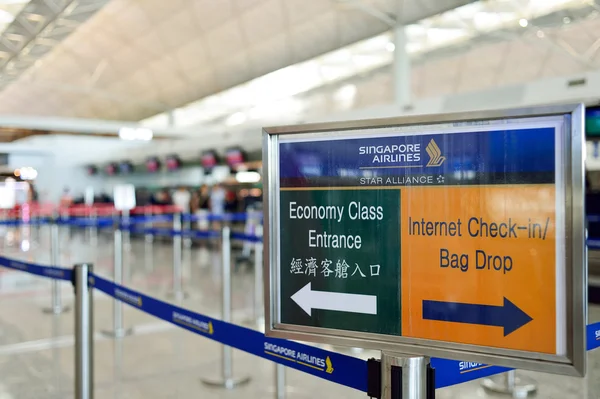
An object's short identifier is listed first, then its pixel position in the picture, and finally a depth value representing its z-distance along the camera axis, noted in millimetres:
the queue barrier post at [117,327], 6305
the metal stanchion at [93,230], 21203
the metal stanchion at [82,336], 3512
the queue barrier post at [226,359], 4703
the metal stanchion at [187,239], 17798
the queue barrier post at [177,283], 8508
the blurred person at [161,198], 24844
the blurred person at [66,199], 27344
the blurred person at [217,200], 18109
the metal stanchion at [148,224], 20609
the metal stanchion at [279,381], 4055
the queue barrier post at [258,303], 6893
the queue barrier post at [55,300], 7588
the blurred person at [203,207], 19367
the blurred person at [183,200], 20822
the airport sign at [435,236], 1528
